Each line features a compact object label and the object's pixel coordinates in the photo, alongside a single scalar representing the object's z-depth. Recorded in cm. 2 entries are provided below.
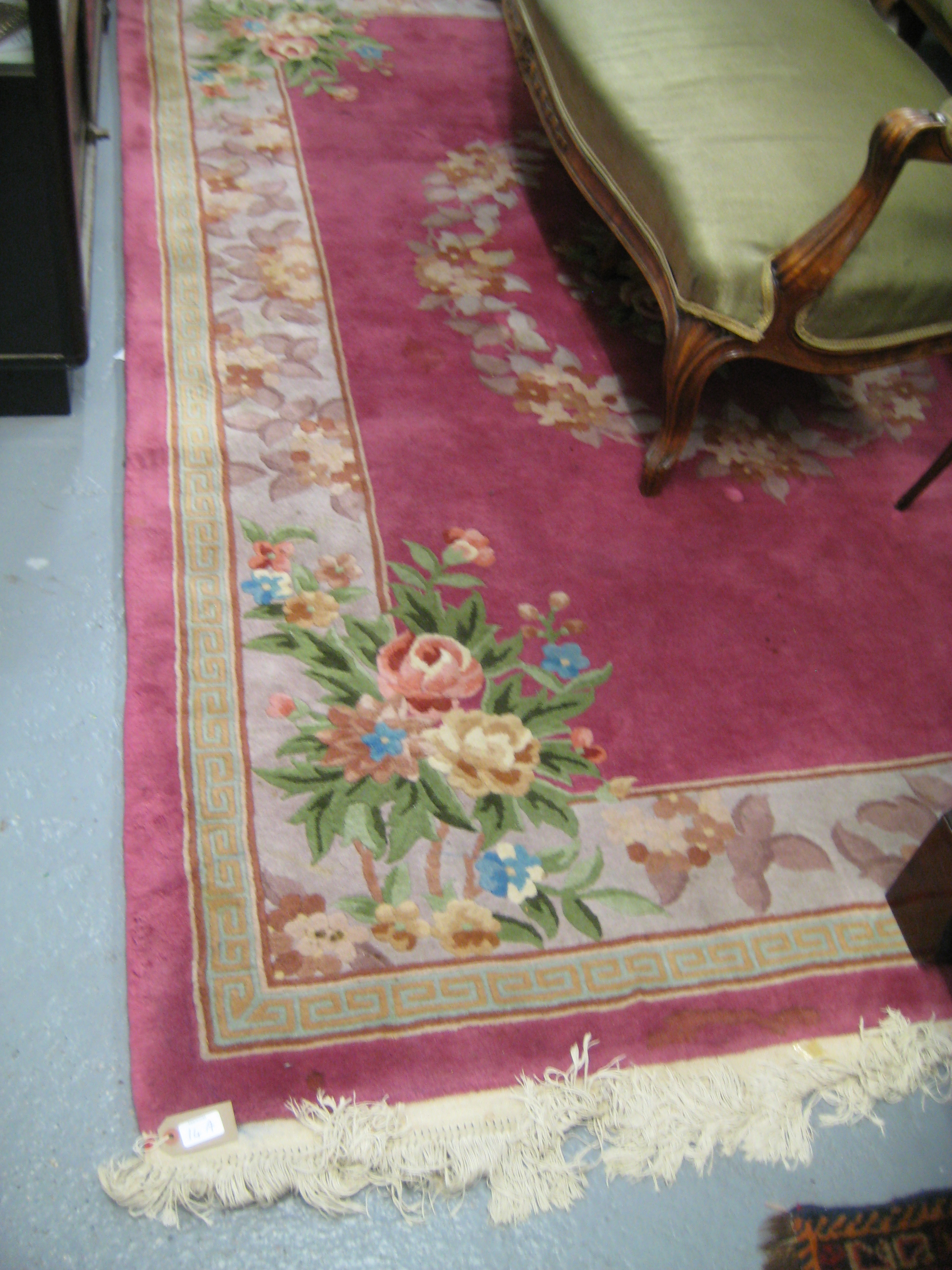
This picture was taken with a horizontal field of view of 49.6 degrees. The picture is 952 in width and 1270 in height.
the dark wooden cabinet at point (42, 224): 132
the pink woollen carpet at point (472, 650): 114
